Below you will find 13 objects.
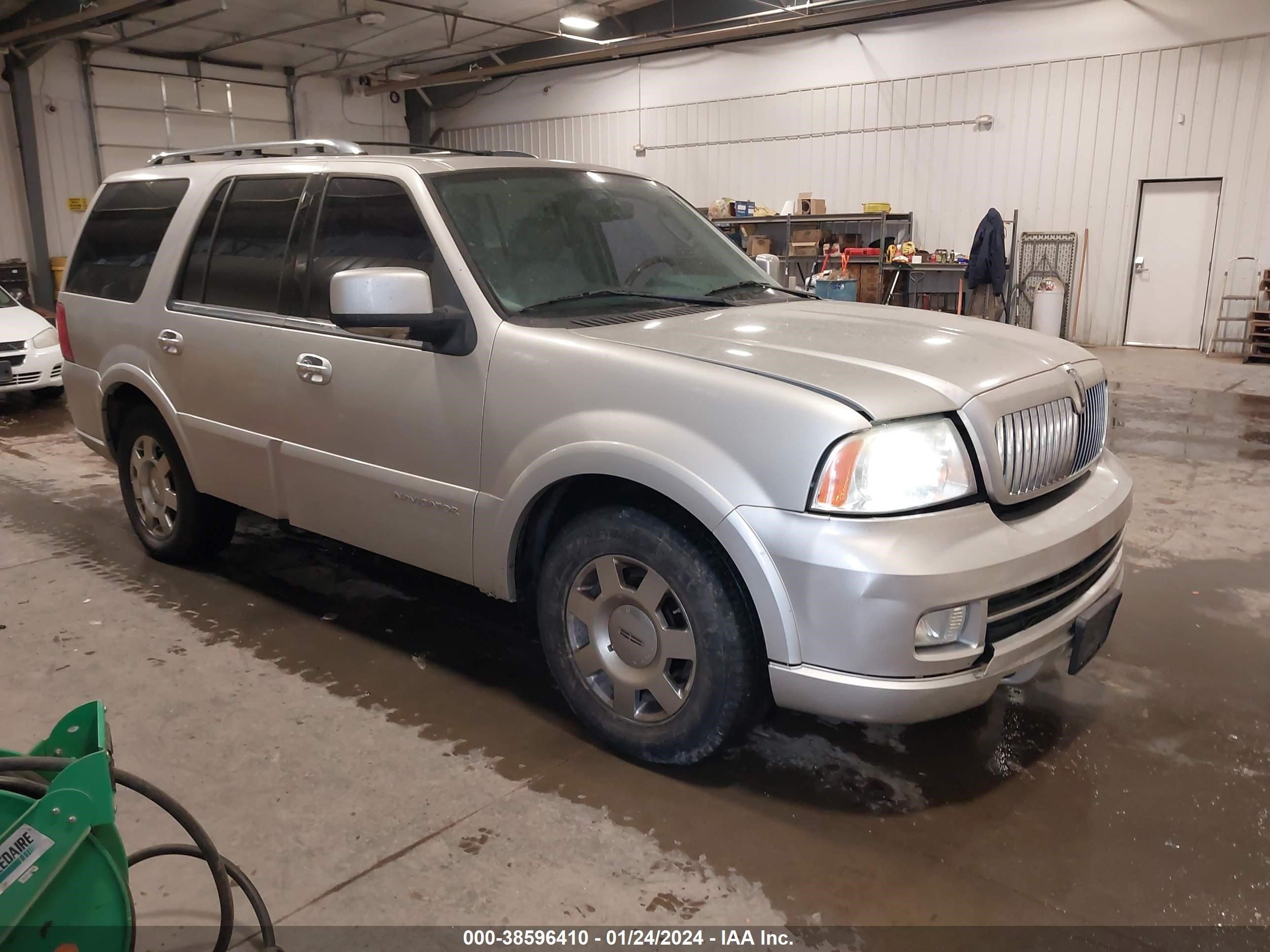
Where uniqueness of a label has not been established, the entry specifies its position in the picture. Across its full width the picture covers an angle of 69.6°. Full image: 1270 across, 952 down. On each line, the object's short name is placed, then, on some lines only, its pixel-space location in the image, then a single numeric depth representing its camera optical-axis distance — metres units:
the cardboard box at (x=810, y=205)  14.59
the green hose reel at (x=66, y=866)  1.45
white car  8.48
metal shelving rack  14.22
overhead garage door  16.11
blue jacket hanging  13.04
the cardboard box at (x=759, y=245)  14.08
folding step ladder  12.19
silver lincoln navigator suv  2.14
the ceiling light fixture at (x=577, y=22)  14.66
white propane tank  13.16
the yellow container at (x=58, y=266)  15.23
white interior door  12.57
